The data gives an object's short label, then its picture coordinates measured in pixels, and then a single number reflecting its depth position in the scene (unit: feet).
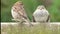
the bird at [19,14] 11.11
